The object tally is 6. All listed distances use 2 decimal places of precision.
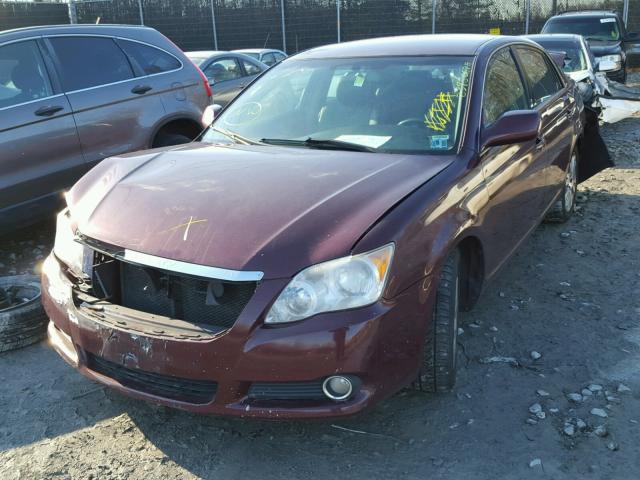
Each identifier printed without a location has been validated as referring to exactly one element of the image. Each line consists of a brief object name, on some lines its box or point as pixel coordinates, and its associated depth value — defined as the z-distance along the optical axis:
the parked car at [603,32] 13.96
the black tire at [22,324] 3.59
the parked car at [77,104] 4.73
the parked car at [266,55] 13.97
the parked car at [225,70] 9.44
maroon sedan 2.40
